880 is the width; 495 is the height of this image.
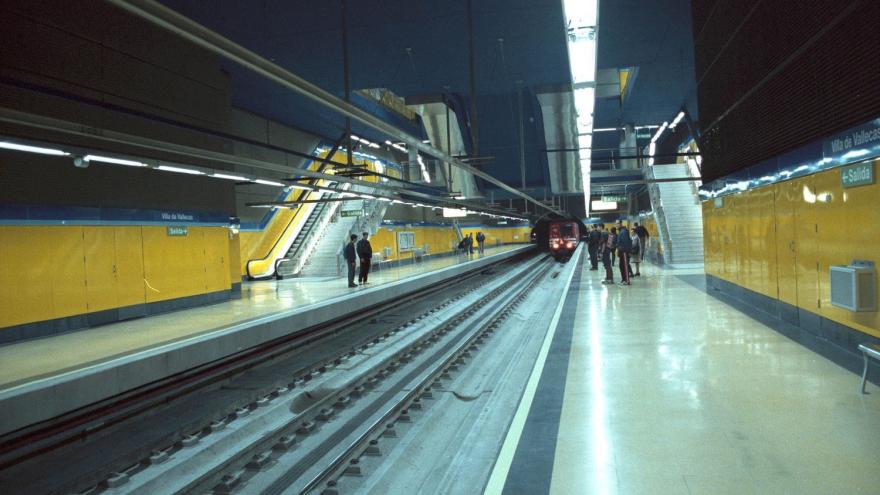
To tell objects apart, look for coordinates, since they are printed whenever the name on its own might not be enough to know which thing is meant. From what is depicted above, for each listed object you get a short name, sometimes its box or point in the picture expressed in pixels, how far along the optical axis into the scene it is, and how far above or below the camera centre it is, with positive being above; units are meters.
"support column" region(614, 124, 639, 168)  23.67 +4.00
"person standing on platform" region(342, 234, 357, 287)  14.86 -0.42
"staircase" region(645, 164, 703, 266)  19.56 +0.42
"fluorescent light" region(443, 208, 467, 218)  28.77 +1.32
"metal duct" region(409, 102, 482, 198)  18.06 +3.83
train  31.48 -0.31
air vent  5.23 -0.62
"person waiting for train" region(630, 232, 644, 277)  15.68 -0.58
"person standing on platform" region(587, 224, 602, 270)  19.20 -0.45
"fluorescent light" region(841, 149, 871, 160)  5.29 +0.65
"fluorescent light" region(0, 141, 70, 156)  6.19 +1.26
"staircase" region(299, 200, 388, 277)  20.66 +0.15
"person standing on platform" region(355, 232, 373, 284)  15.08 -0.28
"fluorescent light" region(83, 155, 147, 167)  7.15 +1.25
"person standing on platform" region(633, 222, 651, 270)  19.86 -0.08
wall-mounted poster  24.19 -0.04
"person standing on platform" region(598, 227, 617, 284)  13.77 -0.56
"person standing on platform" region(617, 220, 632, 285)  12.88 -0.44
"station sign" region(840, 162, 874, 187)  5.19 +0.44
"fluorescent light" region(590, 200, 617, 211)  31.54 +1.54
